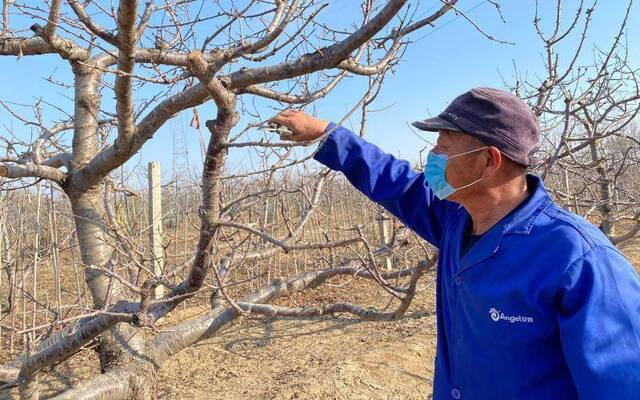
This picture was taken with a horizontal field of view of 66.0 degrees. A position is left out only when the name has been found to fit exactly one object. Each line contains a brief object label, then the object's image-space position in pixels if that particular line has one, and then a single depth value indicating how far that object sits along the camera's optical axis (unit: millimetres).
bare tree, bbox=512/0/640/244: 2563
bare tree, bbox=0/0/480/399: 1716
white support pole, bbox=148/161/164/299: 6047
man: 1046
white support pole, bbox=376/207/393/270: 8859
